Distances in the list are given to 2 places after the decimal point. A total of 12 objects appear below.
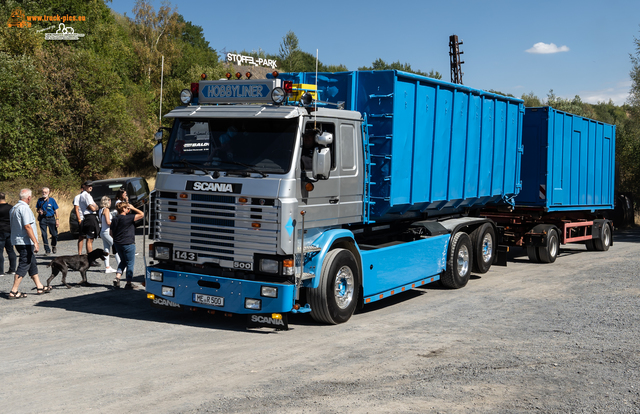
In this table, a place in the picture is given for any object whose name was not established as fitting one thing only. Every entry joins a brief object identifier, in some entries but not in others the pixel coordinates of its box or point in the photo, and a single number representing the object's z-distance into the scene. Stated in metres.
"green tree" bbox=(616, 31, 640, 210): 31.83
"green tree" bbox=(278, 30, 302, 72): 86.88
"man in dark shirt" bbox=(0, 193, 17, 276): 12.20
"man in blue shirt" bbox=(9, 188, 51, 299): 9.91
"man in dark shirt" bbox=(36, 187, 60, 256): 15.26
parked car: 19.43
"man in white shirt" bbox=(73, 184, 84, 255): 13.24
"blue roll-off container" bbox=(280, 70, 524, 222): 9.38
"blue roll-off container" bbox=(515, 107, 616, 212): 15.23
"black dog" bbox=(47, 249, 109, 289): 10.68
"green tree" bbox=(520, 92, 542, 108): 76.79
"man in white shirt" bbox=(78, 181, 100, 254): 12.98
